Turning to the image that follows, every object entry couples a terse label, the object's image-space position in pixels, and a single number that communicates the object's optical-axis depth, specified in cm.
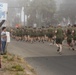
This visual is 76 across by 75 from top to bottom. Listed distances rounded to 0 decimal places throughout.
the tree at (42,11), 7200
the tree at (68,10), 6679
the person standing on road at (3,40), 1884
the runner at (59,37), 1992
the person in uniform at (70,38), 2250
